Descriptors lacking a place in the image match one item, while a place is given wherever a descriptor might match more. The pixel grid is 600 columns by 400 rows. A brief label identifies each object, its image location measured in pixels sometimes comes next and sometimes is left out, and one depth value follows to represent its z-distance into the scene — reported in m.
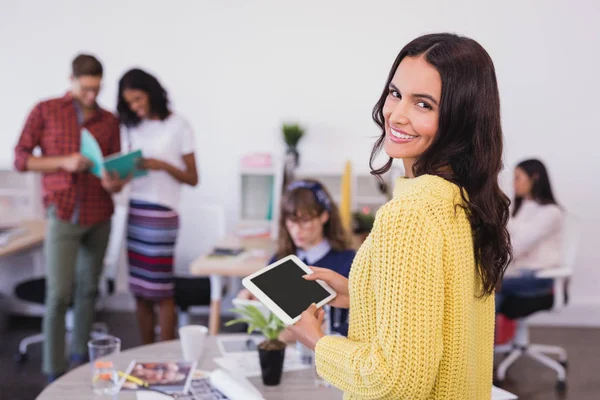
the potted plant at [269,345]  1.81
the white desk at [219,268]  3.18
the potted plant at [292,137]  4.37
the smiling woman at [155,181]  3.39
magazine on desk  1.77
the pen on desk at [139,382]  1.76
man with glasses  3.28
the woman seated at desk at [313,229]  2.76
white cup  1.96
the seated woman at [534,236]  3.64
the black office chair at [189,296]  3.67
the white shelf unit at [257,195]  4.12
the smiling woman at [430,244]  1.09
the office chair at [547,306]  3.60
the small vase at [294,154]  4.35
